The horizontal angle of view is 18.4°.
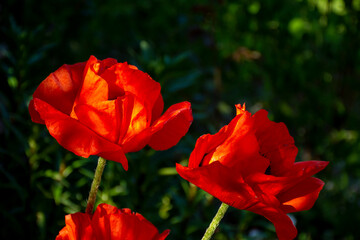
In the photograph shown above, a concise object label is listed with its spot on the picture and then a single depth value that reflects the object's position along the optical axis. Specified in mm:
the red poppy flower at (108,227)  741
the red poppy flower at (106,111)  743
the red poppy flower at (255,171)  737
